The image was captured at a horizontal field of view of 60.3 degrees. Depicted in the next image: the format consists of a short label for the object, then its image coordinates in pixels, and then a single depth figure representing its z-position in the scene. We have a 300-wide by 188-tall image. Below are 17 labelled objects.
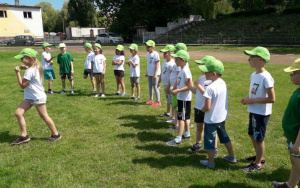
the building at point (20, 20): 50.25
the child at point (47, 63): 9.31
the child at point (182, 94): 4.76
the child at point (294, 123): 2.92
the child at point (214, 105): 3.78
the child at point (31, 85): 4.84
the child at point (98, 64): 8.80
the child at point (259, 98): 3.68
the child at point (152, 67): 7.31
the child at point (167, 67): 6.12
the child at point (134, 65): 8.07
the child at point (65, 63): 9.19
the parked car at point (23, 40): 41.84
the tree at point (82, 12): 70.98
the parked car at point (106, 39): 41.56
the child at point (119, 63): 8.61
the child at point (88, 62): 9.18
